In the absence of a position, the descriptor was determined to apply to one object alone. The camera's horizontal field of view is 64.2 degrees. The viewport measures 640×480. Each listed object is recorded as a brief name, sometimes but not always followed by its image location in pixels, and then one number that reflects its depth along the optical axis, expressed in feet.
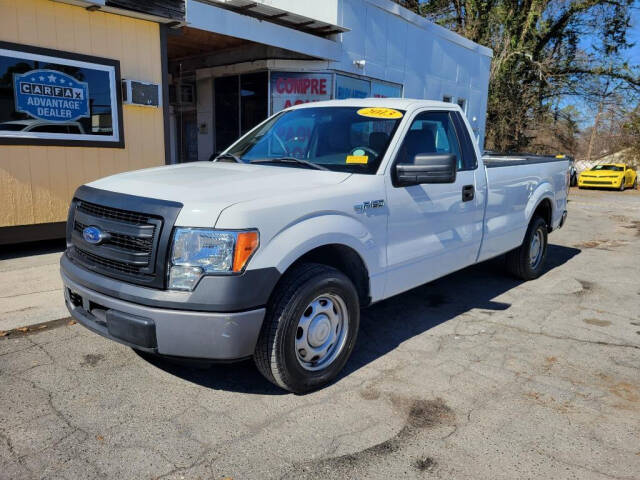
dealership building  22.22
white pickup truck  9.03
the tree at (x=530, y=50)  78.79
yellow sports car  79.77
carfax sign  22.24
